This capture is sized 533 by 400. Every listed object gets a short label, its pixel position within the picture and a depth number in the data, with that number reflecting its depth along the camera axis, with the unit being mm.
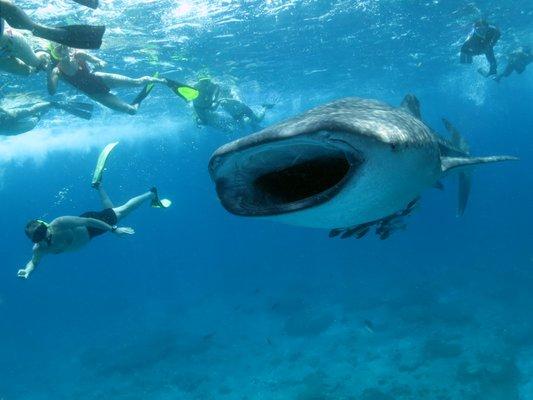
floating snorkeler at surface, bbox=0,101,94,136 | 13578
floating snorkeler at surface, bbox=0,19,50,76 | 7121
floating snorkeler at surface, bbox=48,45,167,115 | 9930
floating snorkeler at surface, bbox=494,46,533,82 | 19562
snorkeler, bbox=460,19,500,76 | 13031
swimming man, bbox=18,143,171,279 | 8414
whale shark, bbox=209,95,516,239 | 2506
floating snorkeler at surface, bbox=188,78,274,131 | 15750
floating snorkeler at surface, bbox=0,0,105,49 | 5855
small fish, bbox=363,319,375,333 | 13323
